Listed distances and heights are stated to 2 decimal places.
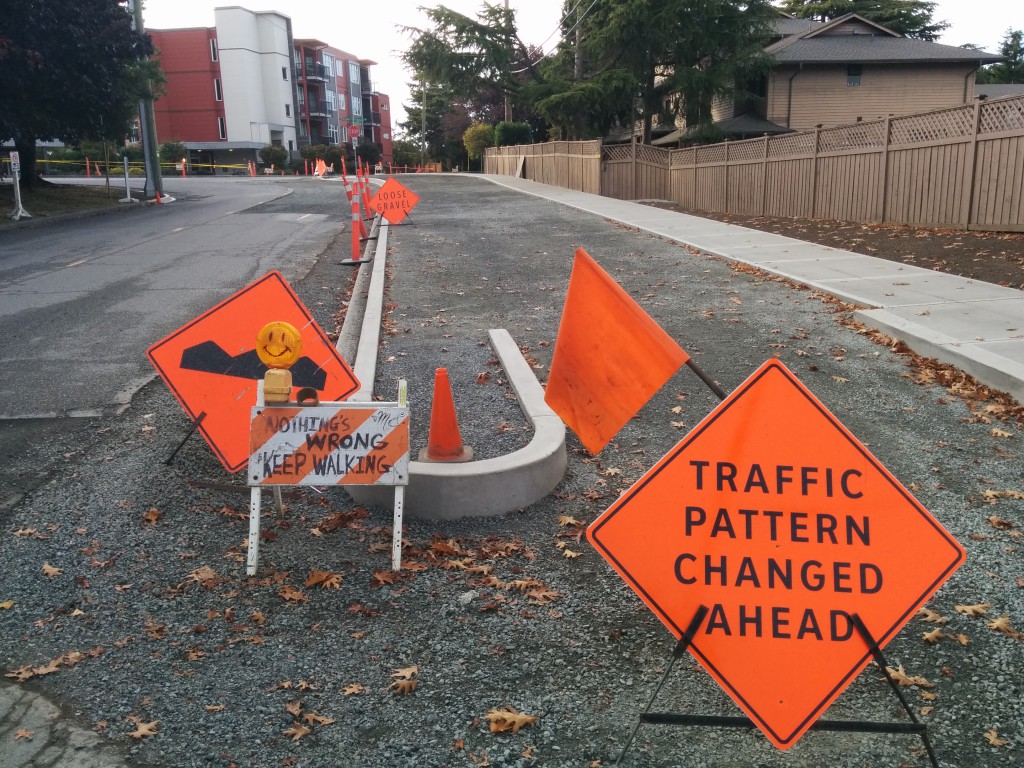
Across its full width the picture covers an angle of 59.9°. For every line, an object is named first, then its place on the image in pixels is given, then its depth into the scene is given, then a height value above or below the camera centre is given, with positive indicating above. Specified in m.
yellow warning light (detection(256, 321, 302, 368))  4.36 -0.79
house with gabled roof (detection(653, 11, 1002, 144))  35.97 +3.31
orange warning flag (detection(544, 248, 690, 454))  3.50 -0.75
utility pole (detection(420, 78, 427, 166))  76.62 +2.91
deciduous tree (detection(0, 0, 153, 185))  22.02 +3.00
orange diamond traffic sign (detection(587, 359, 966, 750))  2.99 -1.25
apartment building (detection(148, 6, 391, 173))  72.12 +7.30
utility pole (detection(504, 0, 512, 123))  51.17 +3.54
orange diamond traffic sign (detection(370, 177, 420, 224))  19.44 -0.56
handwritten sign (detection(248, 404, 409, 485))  4.47 -1.33
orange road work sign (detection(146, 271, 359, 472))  5.40 -1.11
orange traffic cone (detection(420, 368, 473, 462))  5.33 -1.52
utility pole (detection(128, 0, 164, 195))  30.91 +1.34
